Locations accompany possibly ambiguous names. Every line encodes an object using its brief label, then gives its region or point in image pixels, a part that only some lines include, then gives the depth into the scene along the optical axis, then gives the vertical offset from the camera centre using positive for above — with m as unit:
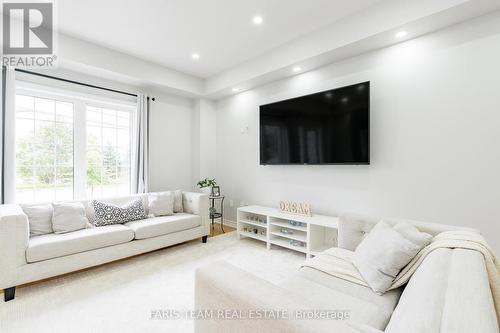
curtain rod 3.01 +1.20
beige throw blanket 1.01 -0.53
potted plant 4.37 -0.35
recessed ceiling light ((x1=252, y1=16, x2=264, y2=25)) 2.72 +1.70
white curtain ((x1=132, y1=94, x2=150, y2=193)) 4.01 +0.27
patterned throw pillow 3.02 -0.62
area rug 1.79 -1.18
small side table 4.26 -0.83
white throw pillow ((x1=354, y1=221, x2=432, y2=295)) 1.42 -0.54
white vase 4.36 -0.43
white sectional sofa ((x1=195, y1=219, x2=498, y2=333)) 0.66 -0.49
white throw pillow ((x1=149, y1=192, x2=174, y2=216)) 3.52 -0.57
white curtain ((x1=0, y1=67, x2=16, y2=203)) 2.79 +0.35
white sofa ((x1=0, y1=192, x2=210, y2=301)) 2.12 -0.85
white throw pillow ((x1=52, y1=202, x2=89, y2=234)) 2.66 -0.60
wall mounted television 2.82 +0.52
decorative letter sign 3.27 -0.59
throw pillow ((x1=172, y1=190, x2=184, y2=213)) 3.82 -0.59
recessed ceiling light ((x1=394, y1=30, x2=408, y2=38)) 2.46 +1.39
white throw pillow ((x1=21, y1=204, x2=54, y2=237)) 2.56 -0.58
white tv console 2.99 -0.90
